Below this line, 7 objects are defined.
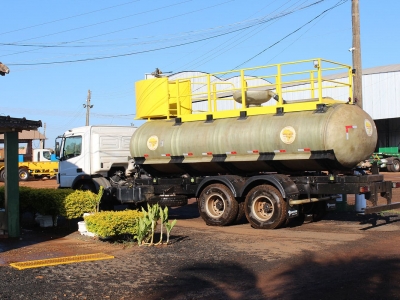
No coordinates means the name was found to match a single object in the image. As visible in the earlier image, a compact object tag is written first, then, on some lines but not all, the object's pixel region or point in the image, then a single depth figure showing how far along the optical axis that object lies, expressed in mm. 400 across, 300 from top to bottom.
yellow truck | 41438
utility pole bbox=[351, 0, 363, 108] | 17984
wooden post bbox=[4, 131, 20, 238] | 12664
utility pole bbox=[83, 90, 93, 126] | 60281
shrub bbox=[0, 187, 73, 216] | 14070
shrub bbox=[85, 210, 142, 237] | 11531
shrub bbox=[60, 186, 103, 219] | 13930
